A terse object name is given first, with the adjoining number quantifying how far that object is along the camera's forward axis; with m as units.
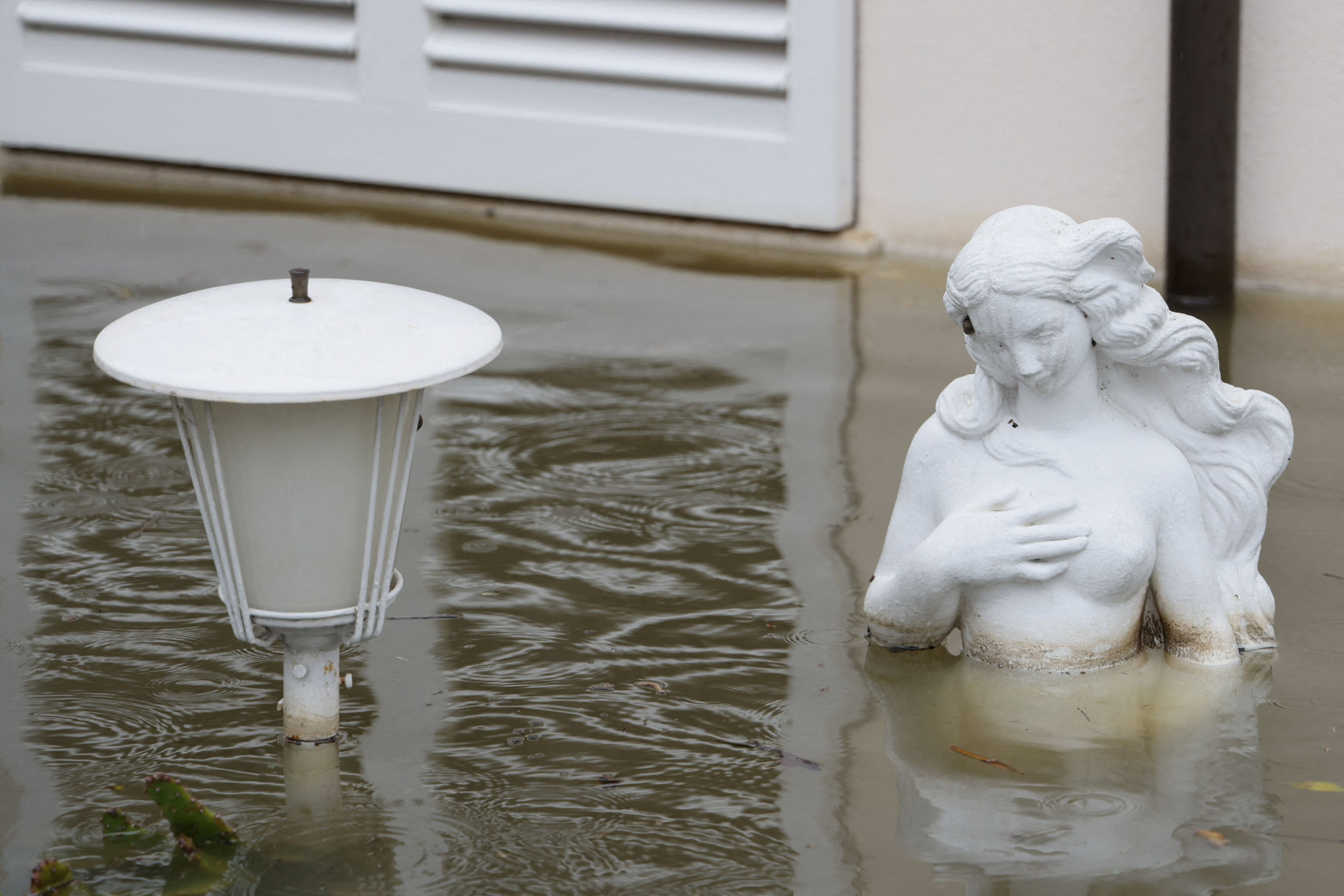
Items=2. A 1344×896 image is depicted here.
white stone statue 7.48
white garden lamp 6.68
